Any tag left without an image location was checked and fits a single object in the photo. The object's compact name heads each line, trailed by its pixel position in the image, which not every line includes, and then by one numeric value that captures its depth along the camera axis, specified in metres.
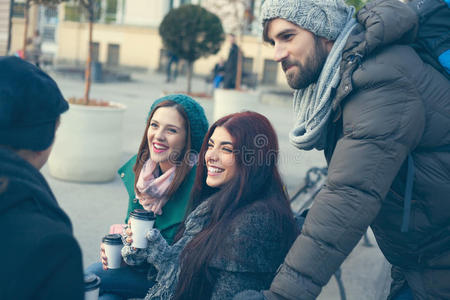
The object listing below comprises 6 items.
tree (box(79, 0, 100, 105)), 7.14
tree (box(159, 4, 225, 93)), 10.32
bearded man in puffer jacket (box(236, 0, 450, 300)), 1.79
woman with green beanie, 3.13
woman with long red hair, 2.35
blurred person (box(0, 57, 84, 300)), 1.40
